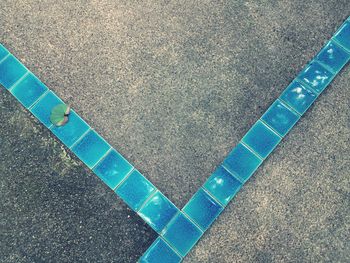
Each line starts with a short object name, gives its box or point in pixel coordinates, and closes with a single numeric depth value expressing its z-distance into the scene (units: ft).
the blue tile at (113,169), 8.13
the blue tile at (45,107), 8.42
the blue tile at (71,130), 8.33
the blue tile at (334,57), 8.45
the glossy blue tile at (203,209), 7.91
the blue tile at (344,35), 8.53
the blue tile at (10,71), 8.60
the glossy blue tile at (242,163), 8.07
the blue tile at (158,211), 7.92
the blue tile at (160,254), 7.76
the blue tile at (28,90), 8.51
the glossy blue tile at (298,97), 8.30
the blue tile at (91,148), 8.23
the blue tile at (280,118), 8.23
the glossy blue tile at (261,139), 8.16
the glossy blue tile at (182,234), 7.82
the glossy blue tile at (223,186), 8.01
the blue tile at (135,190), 8.03
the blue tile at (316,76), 8.38
